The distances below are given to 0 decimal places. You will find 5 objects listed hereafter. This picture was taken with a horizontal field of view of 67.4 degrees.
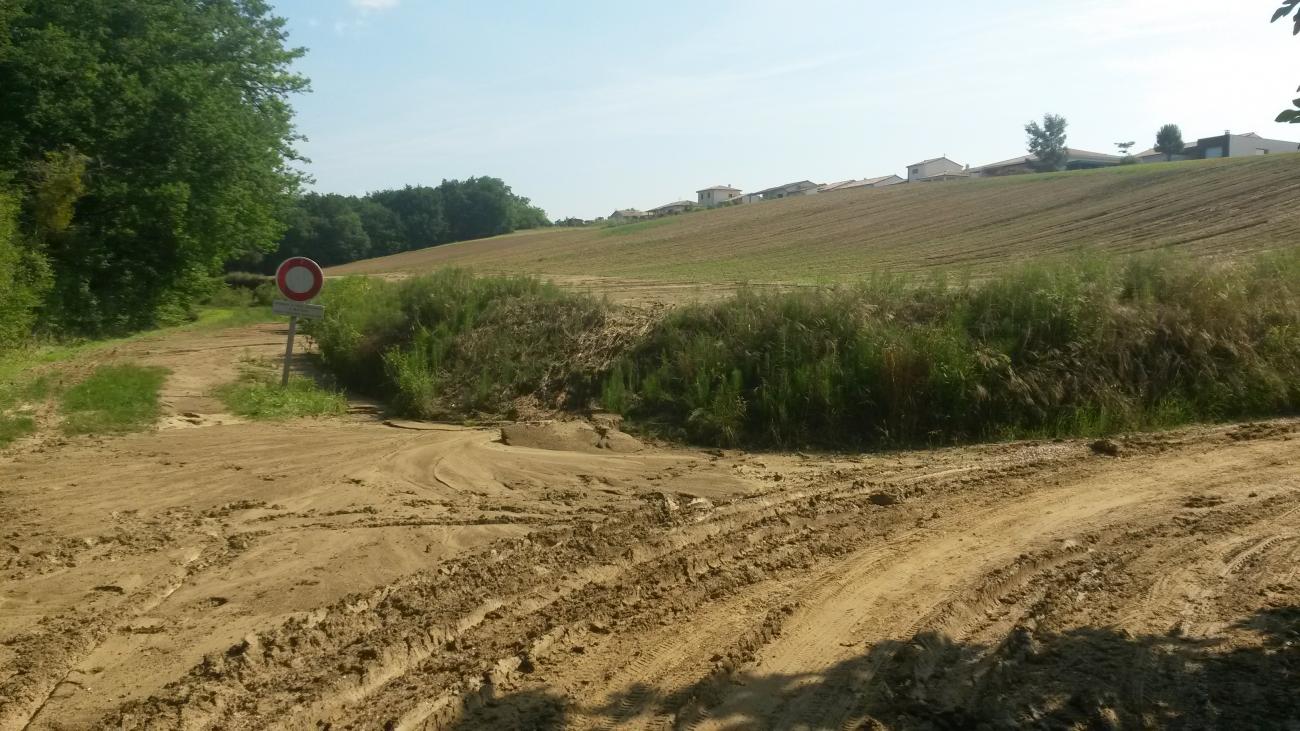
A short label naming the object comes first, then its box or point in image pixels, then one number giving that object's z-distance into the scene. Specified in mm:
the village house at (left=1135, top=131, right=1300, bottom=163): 69562
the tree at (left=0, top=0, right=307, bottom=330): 19688
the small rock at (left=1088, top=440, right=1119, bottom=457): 8805
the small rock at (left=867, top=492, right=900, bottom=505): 7445
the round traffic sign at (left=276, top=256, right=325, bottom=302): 12594
